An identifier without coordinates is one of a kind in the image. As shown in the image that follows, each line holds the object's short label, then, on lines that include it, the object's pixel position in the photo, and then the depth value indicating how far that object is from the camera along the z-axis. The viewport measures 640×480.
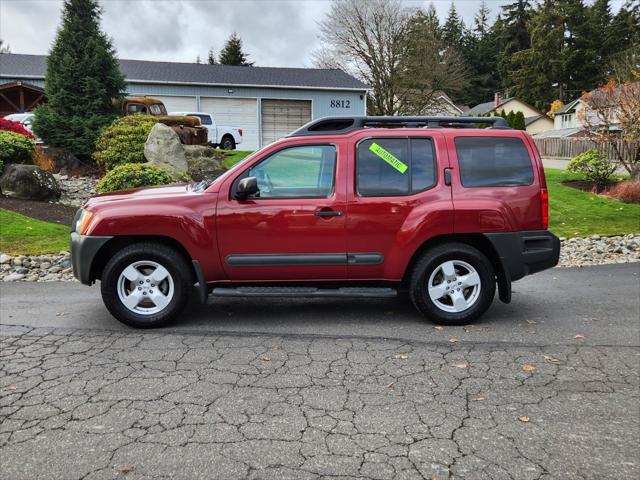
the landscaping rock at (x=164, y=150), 14.17
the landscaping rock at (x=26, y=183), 12.59
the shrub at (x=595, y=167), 16.23
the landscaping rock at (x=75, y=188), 13.14
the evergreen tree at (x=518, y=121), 41.02
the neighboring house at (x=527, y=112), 61.97
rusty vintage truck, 19.20
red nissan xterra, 5.31
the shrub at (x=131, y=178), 11.41
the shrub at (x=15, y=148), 13.32
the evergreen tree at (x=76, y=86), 15.72
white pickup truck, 24.92
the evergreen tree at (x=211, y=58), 73.11
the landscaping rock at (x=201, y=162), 16.43
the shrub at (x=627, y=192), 14.41
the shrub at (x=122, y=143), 14.59
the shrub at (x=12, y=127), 15.33
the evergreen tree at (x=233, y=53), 62.38
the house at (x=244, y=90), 29.34
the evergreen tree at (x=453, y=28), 81.31
